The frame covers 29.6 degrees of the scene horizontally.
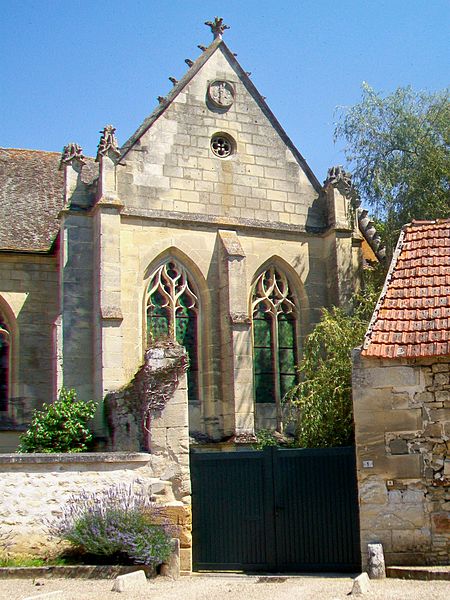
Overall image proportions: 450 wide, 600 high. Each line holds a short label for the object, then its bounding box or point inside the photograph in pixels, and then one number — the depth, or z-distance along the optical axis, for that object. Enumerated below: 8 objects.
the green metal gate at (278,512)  12.76
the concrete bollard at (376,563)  11.16
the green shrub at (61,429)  17.27
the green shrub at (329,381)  15.67
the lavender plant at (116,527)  11.35
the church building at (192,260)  18.84
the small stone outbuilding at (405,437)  11.52
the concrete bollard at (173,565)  11.55
